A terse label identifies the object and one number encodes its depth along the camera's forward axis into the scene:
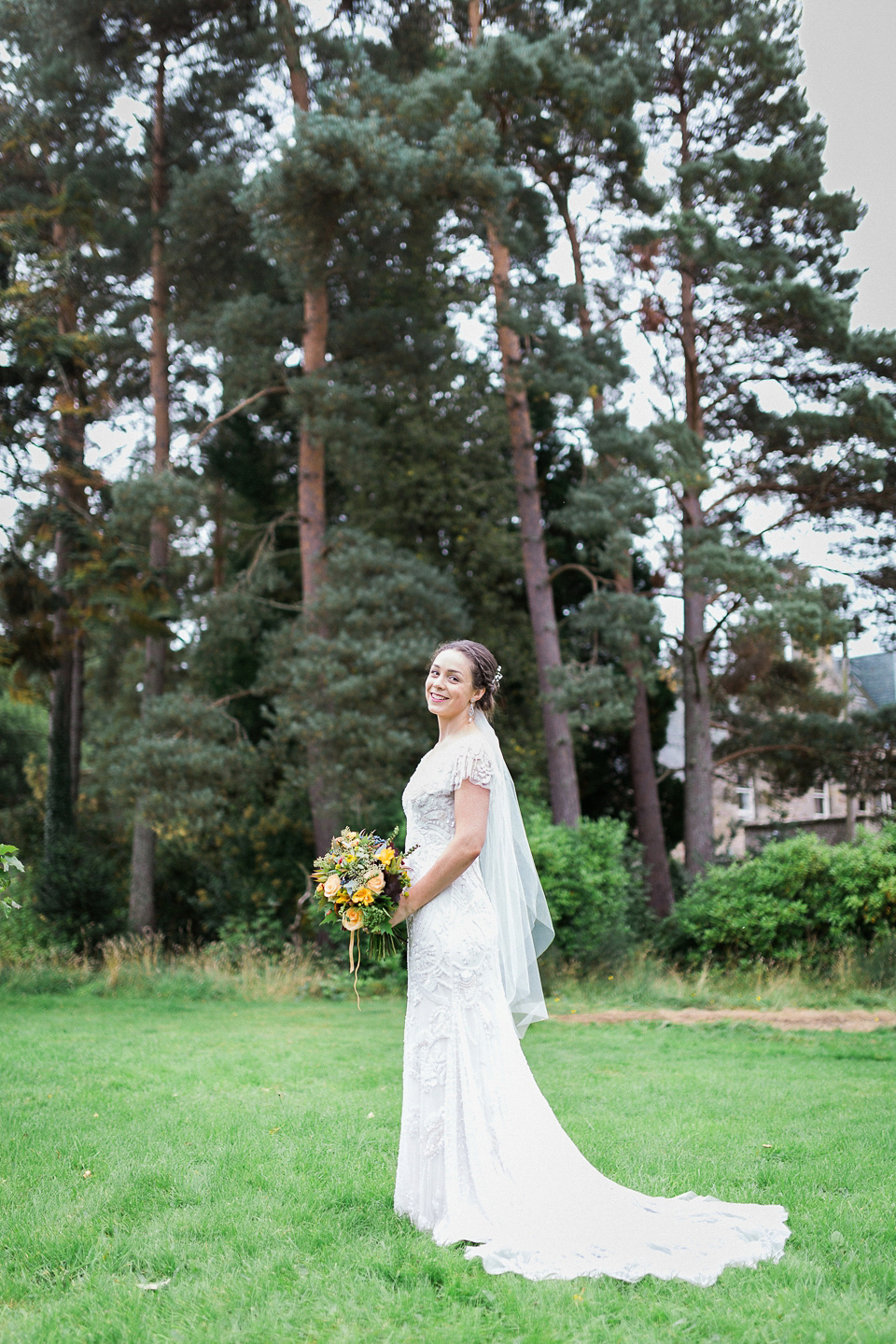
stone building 24.97
